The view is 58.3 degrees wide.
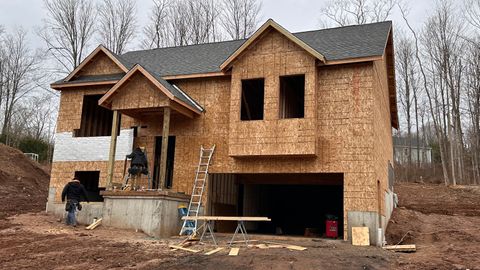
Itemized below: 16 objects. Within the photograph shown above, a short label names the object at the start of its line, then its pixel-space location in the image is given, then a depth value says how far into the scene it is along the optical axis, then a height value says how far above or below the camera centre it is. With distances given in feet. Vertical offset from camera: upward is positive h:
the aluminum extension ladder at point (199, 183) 49.79 +0.73
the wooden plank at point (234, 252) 35.41 -5.15
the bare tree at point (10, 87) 128.16 +28.49
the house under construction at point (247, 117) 46.98 +9.02
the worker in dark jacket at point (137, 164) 49.73 +2.64
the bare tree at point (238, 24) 120.78 +47.04
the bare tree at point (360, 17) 114.83 +47.33
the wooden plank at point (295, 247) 39.14 -5.01
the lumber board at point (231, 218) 40.22 -2.67
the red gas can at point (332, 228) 50.43 -4.00
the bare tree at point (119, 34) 121.08 +42.84
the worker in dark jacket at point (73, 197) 49.16 -1.43
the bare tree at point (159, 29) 126.31 +46.60
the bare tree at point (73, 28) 113.60 +41.77
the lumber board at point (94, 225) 47.32 -4.38
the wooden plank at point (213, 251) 36.11 -5.27
